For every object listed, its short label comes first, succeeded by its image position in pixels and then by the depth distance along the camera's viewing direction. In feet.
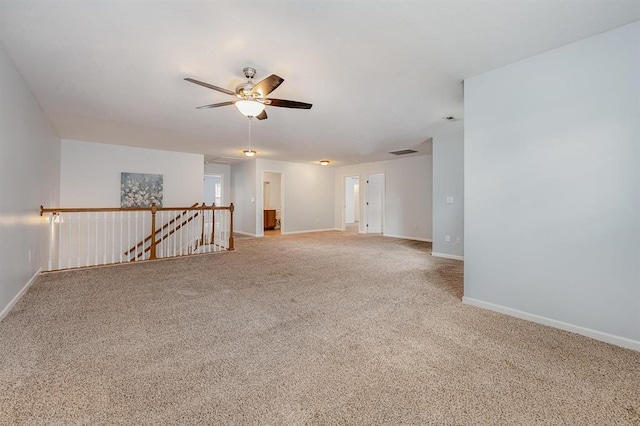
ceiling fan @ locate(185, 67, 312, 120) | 9.01
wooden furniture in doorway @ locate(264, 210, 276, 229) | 32.68
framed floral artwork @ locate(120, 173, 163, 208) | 21.79
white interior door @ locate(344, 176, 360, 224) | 42.04
